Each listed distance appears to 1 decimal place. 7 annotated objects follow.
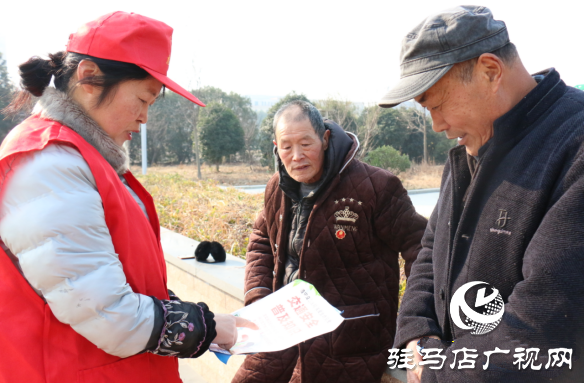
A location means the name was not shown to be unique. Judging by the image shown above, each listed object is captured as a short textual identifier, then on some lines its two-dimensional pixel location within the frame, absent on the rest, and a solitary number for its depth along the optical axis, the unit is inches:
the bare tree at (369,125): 619.3
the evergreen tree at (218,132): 805.9
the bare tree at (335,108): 652.7
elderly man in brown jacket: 92.1
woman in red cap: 49.4
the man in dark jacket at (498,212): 45.4
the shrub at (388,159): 568.1
